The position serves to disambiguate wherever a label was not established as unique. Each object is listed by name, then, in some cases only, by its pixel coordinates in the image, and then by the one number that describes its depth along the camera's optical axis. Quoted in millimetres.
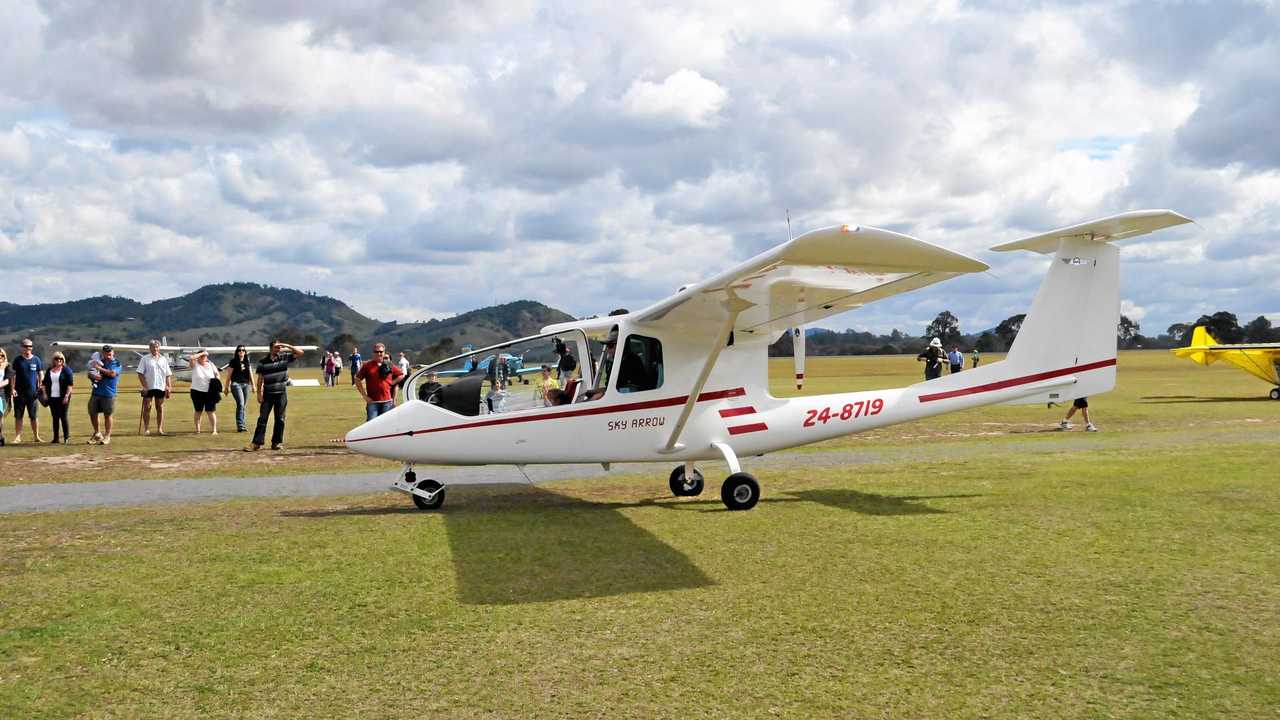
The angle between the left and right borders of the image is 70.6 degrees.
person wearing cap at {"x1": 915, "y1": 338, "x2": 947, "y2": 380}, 21250
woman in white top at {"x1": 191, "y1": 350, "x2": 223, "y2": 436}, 19359
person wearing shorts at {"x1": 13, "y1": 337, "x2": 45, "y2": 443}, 17266
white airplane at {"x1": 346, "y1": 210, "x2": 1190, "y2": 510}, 9609
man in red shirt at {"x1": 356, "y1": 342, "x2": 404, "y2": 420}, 15000
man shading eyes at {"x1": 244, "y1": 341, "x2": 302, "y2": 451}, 15539
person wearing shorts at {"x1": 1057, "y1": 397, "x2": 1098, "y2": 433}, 17891
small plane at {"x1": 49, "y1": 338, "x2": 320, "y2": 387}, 42031
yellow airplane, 29250
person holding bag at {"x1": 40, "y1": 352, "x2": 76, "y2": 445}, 17344
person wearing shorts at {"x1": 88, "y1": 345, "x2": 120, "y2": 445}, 17438
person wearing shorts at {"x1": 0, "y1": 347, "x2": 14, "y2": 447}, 16594
